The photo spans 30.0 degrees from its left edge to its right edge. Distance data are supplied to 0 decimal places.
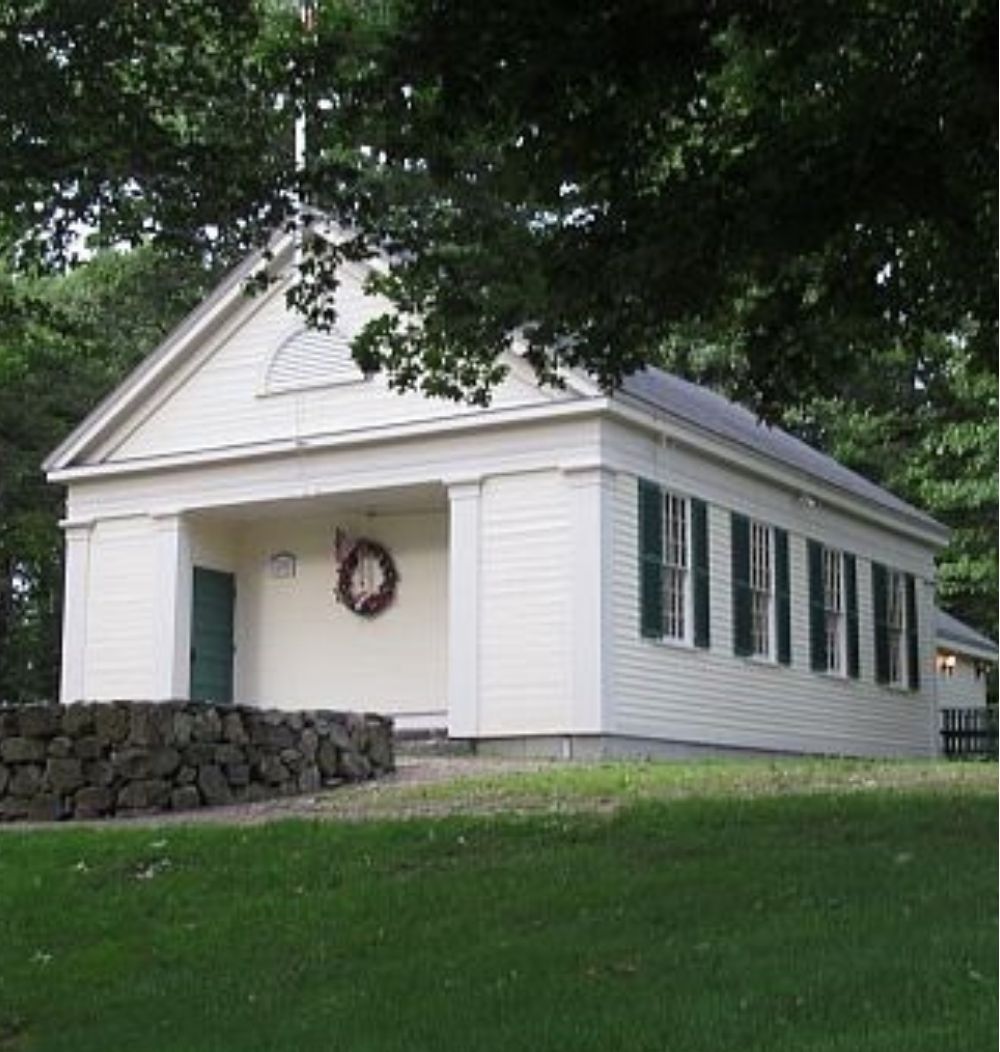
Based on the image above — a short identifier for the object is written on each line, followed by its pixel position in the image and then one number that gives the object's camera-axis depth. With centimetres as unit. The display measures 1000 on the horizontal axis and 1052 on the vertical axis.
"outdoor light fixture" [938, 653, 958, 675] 3469
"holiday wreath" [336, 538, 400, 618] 2162
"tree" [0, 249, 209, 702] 2994
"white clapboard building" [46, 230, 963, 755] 1923
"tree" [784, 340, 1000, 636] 3023
